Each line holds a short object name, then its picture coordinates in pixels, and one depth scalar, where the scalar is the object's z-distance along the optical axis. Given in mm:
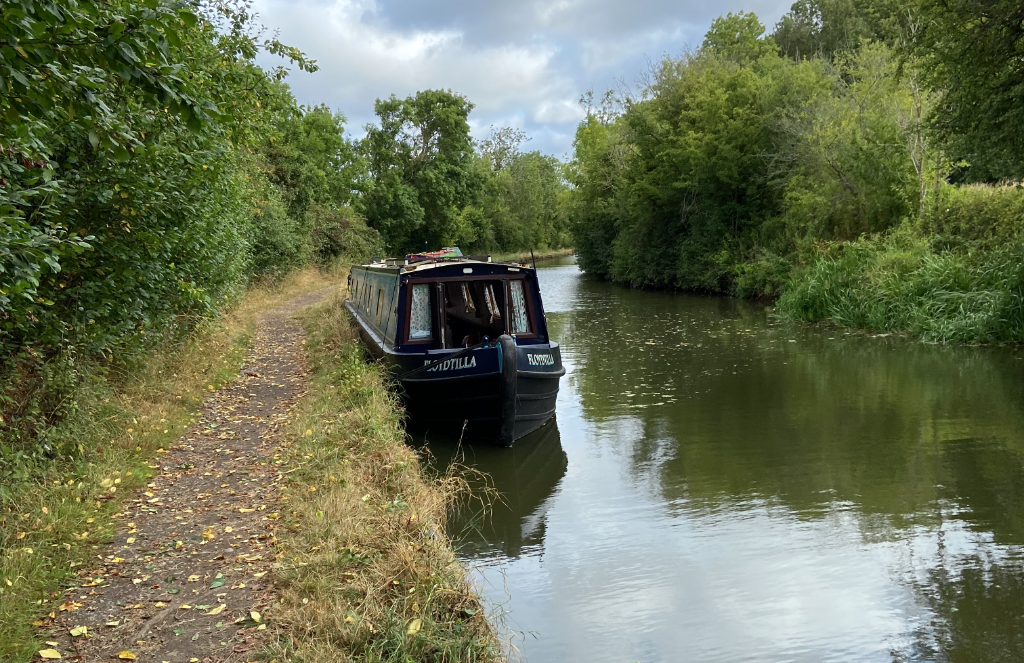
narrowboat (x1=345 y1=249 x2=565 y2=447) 8703
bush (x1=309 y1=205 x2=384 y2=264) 32125
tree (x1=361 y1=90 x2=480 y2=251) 42750
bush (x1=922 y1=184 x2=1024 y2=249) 15094
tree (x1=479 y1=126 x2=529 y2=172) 68750
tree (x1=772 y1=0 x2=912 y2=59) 45094
